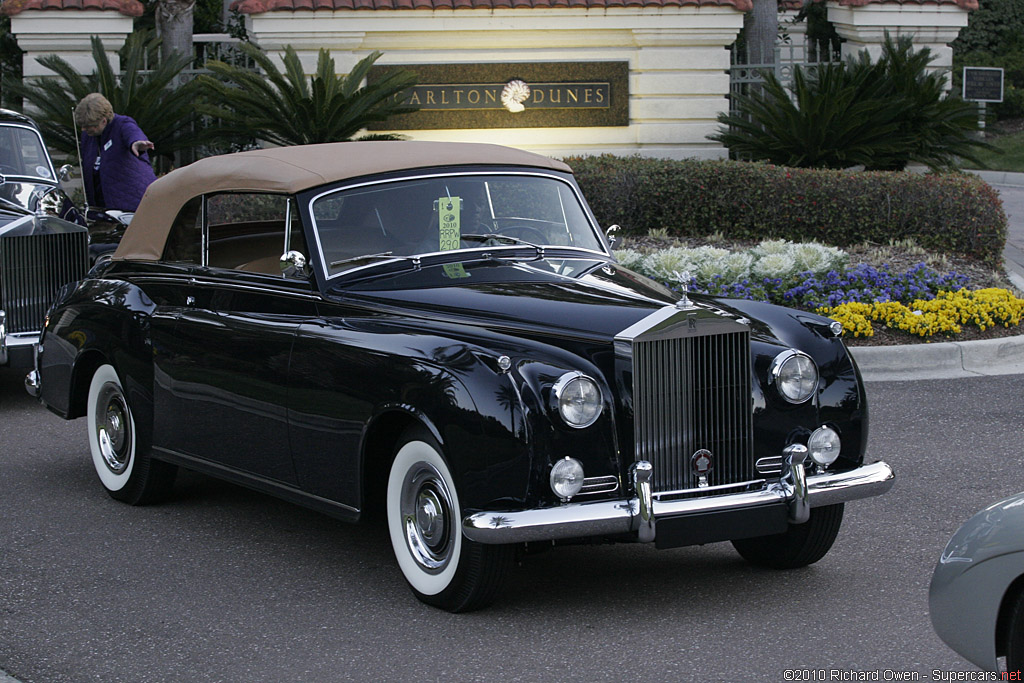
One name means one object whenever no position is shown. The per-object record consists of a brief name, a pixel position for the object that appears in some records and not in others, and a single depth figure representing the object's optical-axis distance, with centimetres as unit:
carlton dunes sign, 1734
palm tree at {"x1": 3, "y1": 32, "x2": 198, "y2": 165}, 1617
